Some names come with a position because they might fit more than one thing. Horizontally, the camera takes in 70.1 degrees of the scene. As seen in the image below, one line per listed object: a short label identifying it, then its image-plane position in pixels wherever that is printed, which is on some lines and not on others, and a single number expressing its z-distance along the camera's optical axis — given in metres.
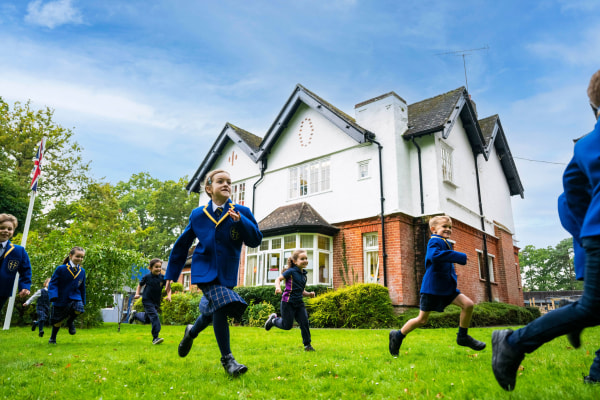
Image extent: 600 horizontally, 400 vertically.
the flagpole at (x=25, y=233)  12.85
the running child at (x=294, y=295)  6.75
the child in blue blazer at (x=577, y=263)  2.44
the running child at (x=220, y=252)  4.07
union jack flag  13.57
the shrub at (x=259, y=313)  14.98
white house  16.14
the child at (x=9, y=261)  5.70
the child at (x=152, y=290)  8.31
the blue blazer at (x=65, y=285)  7.96
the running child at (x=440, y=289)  4.96
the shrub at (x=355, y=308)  13.56
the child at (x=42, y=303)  10.73
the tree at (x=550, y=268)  63.31
